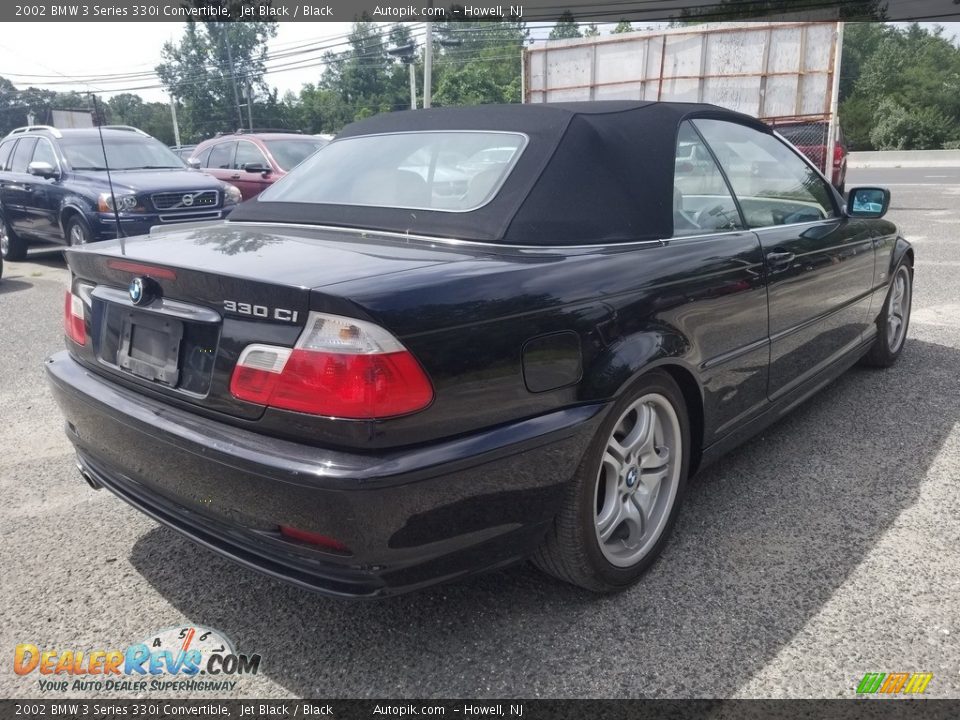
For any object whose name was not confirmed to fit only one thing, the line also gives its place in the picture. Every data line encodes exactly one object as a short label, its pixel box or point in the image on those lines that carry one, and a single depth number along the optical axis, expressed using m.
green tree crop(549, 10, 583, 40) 57.54
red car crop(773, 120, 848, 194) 11.91
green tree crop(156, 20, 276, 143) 69.25
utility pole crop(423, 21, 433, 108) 20.95
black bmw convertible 1.89
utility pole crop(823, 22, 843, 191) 11.39
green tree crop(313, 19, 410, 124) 65.69
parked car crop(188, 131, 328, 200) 11.33
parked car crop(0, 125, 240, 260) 8.79
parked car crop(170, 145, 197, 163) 22.30
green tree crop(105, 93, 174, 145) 61.94
